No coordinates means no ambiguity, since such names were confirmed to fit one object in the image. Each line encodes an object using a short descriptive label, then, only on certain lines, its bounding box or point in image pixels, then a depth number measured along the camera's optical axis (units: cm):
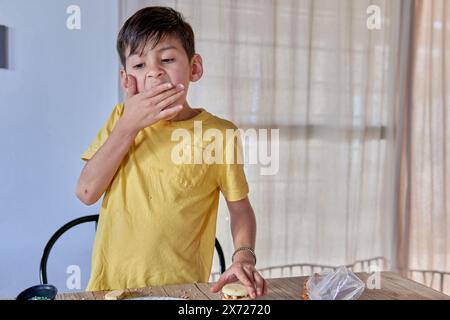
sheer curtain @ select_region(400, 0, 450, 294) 208
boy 77
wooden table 71
